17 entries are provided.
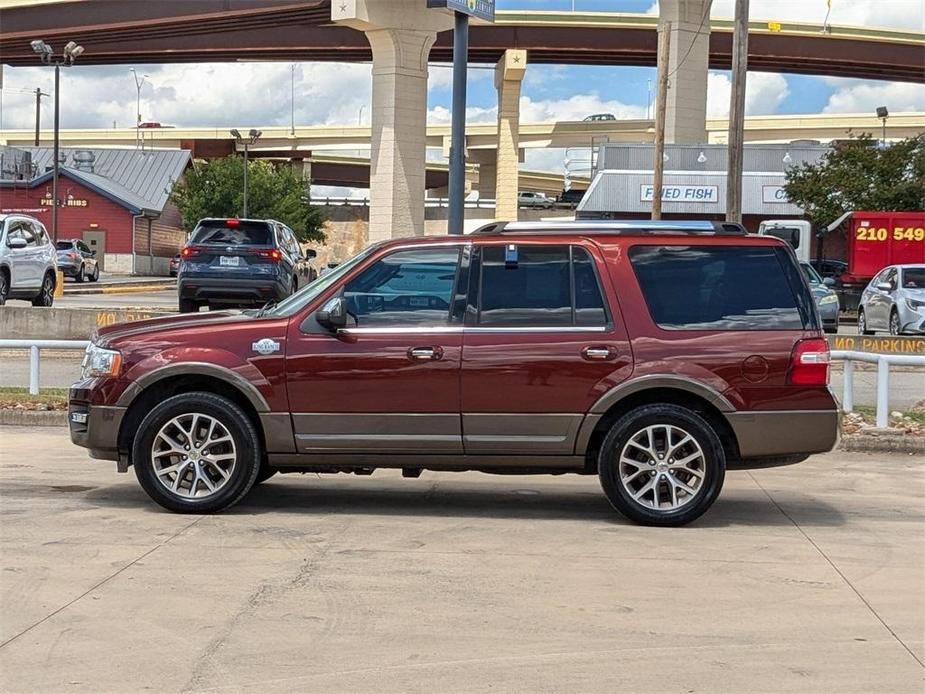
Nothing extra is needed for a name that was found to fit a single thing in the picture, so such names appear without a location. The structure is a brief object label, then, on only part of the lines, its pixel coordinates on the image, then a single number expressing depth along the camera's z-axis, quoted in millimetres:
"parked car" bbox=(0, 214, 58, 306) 23219
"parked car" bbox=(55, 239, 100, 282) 50981
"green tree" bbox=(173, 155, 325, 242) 75250
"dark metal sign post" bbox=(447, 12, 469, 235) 22250
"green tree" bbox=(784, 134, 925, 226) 43312
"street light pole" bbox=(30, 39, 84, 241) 45969
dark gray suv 21125
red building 73125
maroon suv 8016
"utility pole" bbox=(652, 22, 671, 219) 36875
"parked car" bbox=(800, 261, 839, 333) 26688
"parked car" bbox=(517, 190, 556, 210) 96831
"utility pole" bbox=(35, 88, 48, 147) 77250
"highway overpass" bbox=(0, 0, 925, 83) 68562
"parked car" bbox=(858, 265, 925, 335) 24250
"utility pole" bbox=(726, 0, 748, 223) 25641
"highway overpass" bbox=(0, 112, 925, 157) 87875
